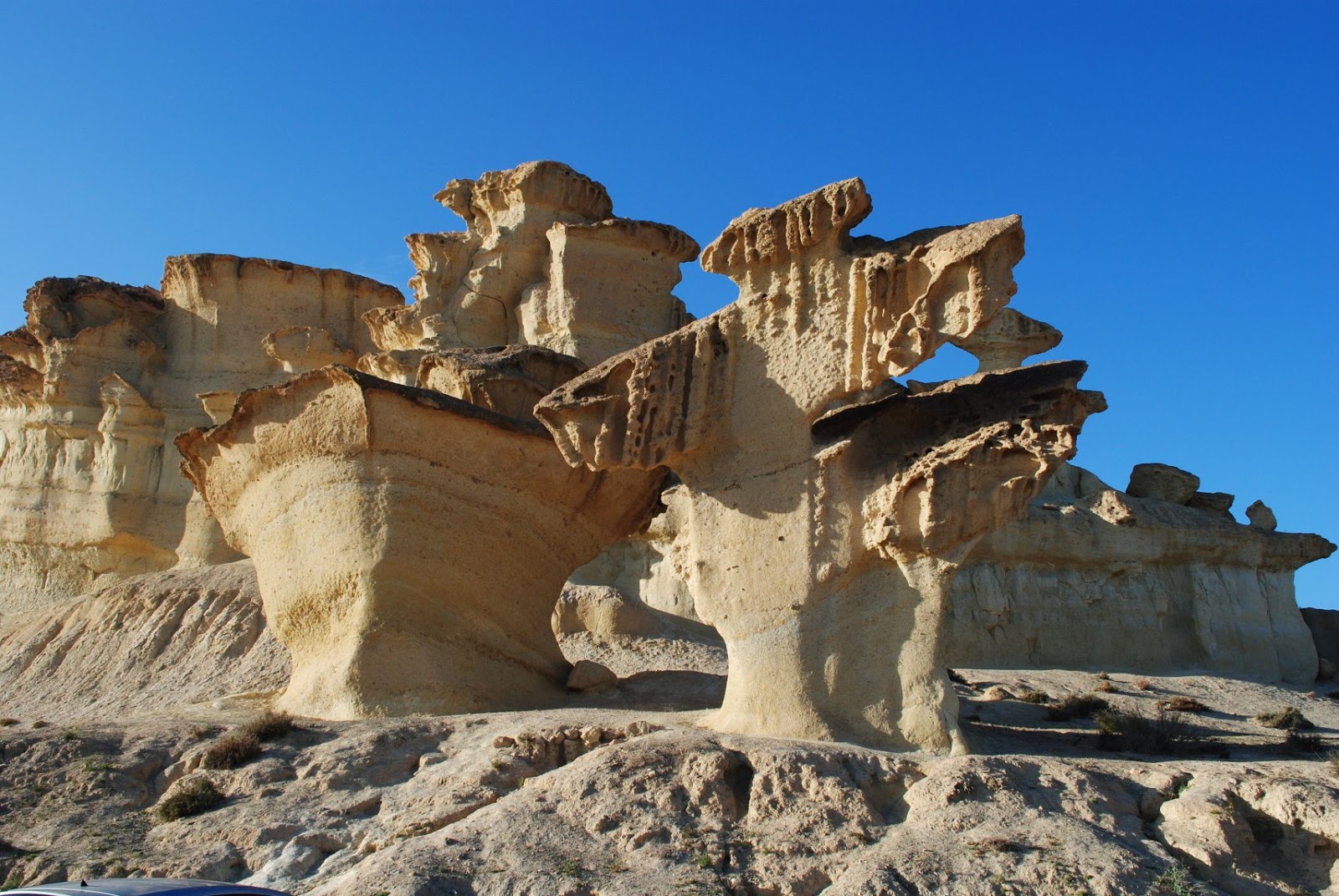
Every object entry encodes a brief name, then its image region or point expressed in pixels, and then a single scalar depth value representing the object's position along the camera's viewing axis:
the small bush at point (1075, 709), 13.51
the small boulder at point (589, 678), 13.43
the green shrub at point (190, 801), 9.45
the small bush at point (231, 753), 10.28
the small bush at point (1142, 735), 10.99
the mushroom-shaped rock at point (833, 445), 10.27
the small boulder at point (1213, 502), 22.38
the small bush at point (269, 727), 10.81
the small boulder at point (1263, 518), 22.28
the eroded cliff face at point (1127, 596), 20.12
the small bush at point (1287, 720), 13.88
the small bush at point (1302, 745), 11.23
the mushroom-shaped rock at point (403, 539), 12.43
